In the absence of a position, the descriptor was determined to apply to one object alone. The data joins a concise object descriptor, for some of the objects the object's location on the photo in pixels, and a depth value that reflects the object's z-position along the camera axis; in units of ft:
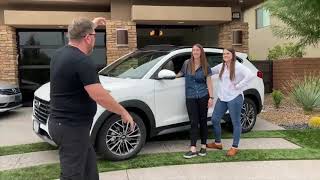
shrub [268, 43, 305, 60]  31.93
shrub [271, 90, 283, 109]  24.88
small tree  26.68
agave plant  22.67
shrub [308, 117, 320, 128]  19.72
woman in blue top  14.59
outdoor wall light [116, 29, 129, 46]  28.35
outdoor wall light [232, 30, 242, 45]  30.36
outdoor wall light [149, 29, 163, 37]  36.06
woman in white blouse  14.63
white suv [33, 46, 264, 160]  13.92
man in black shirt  7.94
